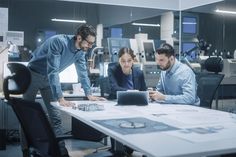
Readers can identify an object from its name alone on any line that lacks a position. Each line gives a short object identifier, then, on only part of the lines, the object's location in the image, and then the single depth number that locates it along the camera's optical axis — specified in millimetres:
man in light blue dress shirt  2713
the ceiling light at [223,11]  5645
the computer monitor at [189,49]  4926
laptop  2602
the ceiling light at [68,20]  4422
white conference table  1248
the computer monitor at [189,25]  5324
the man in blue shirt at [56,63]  2586
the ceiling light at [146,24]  4984
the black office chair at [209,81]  3080
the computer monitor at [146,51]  4520
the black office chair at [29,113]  1518
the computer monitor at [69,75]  4023
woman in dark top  3275
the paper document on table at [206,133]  1424
